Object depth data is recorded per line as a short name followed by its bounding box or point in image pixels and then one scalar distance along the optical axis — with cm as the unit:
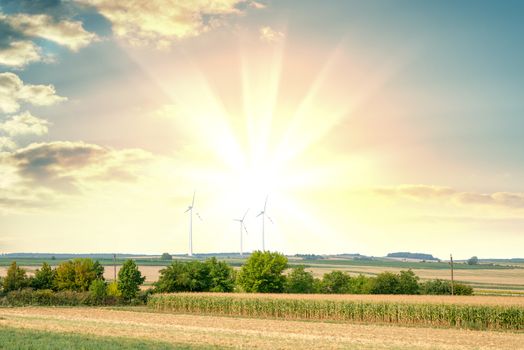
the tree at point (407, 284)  9569
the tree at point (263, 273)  9812
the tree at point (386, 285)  9562
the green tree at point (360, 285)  9600
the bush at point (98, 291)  10051
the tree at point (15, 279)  10588
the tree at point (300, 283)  10031
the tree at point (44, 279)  10925
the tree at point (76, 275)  10981
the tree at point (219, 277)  10427
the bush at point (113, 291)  10364
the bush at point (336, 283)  9969
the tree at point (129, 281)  10356
